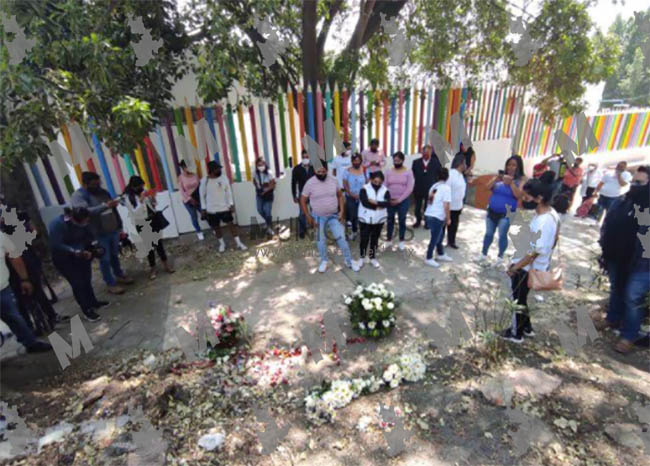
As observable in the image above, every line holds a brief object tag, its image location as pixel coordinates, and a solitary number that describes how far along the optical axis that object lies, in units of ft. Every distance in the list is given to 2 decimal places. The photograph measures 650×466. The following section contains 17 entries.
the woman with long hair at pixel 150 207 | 16.58
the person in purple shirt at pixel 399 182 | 17.47
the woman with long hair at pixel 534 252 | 10.34
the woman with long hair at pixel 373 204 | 15.93
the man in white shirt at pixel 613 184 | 20.45
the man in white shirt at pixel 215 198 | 18.71
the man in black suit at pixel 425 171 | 20.27
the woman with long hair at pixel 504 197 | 15.47
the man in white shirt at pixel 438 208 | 15.84
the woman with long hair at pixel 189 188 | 19.98
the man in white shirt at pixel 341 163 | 21.06
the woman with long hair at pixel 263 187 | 20.22
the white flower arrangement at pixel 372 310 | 12.23
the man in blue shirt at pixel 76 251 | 13.41
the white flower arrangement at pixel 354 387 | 9.65
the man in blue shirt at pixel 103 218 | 15.25
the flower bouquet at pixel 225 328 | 12.06
